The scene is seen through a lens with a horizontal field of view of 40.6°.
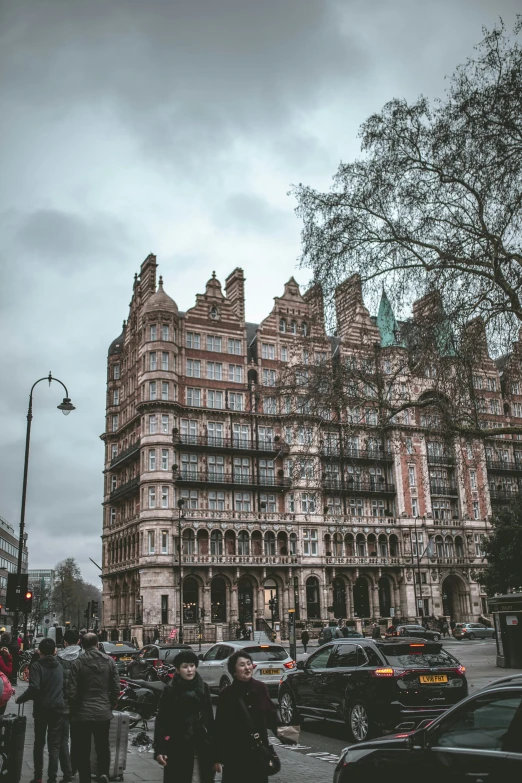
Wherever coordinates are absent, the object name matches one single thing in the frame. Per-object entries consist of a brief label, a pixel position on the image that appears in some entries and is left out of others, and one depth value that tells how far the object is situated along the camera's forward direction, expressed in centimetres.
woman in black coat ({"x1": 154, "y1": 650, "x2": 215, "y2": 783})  607
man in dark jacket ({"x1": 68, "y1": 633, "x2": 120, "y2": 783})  795
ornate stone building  5138
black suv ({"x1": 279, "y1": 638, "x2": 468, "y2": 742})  1141
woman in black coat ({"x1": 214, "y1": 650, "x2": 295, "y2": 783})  563
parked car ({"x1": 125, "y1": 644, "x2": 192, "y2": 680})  1956
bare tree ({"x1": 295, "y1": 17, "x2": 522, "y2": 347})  1539
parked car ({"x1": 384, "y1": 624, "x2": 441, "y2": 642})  4034
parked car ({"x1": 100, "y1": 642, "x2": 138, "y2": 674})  2613
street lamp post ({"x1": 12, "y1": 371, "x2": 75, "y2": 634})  2304
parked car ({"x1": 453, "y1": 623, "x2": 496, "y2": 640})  5169
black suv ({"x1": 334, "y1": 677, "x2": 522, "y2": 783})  520
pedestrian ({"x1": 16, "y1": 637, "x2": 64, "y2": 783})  909
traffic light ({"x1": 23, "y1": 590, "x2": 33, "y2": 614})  2262
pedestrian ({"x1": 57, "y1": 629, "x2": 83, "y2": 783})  895
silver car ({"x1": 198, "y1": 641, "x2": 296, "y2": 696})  1716
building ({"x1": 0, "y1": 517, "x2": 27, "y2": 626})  10556
